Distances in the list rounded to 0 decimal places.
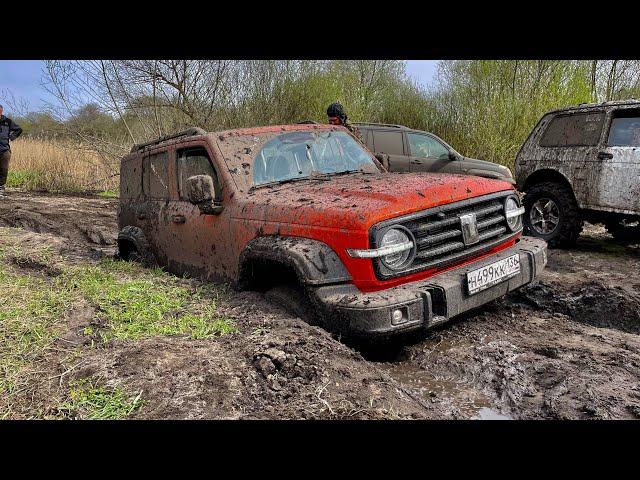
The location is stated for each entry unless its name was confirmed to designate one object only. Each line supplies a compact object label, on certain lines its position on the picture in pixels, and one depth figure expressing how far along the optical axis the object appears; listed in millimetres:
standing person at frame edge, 12667
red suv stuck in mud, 3123
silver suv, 6414
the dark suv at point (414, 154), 9945
